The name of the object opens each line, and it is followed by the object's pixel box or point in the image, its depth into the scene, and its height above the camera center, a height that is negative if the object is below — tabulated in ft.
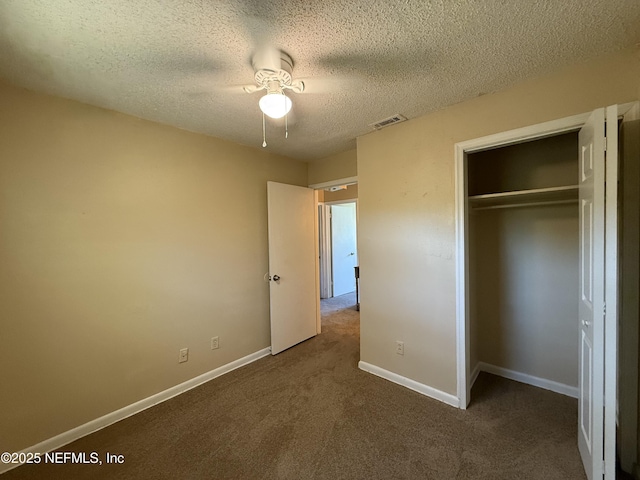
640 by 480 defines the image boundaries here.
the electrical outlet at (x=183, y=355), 7.86 -3.57
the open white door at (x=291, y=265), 10.12 -1.23
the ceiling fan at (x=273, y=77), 4.65 +2.98
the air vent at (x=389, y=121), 7.30 +3.22
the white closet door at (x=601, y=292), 3.95 -0.99
